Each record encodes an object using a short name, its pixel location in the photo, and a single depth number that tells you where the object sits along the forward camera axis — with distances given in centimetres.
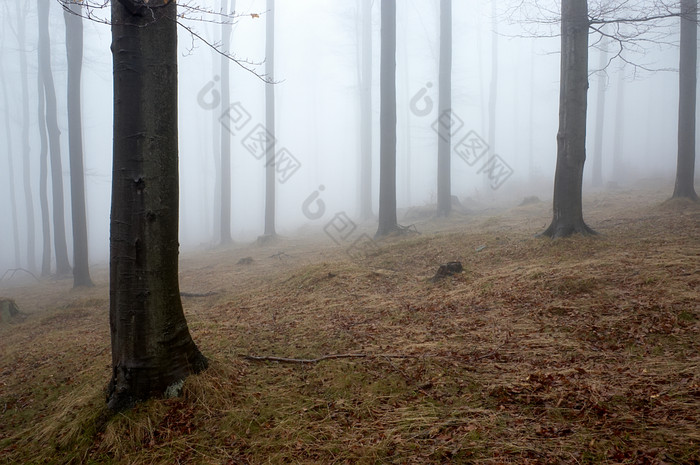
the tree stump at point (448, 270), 634
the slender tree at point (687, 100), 1049
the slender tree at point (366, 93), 2300
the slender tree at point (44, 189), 1677
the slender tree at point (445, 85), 1627
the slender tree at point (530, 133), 2908
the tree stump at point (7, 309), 824
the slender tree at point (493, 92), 2952
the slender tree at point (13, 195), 2659
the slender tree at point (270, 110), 1818
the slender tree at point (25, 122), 2230
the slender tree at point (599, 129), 2305
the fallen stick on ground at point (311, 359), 354
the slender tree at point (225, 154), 1898
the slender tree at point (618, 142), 2738
